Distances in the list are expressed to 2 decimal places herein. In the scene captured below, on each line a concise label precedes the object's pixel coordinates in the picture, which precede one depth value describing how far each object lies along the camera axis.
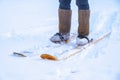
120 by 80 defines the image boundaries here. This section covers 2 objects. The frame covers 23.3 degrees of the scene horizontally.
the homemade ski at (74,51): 2.77
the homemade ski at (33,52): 2.85
